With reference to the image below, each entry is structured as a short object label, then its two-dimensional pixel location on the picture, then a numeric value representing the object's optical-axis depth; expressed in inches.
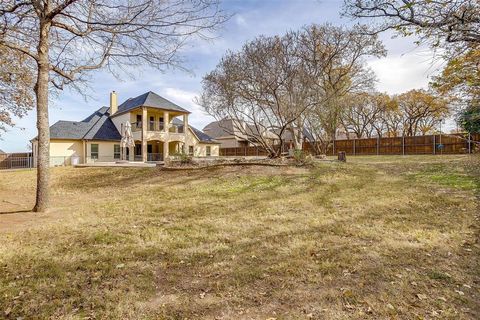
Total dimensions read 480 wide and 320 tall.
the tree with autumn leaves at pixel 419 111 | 1222.3
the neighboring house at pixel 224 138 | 1465.3
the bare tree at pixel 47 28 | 239.0
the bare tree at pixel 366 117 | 1326.3
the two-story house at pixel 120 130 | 899.4
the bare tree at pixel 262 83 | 432.1
